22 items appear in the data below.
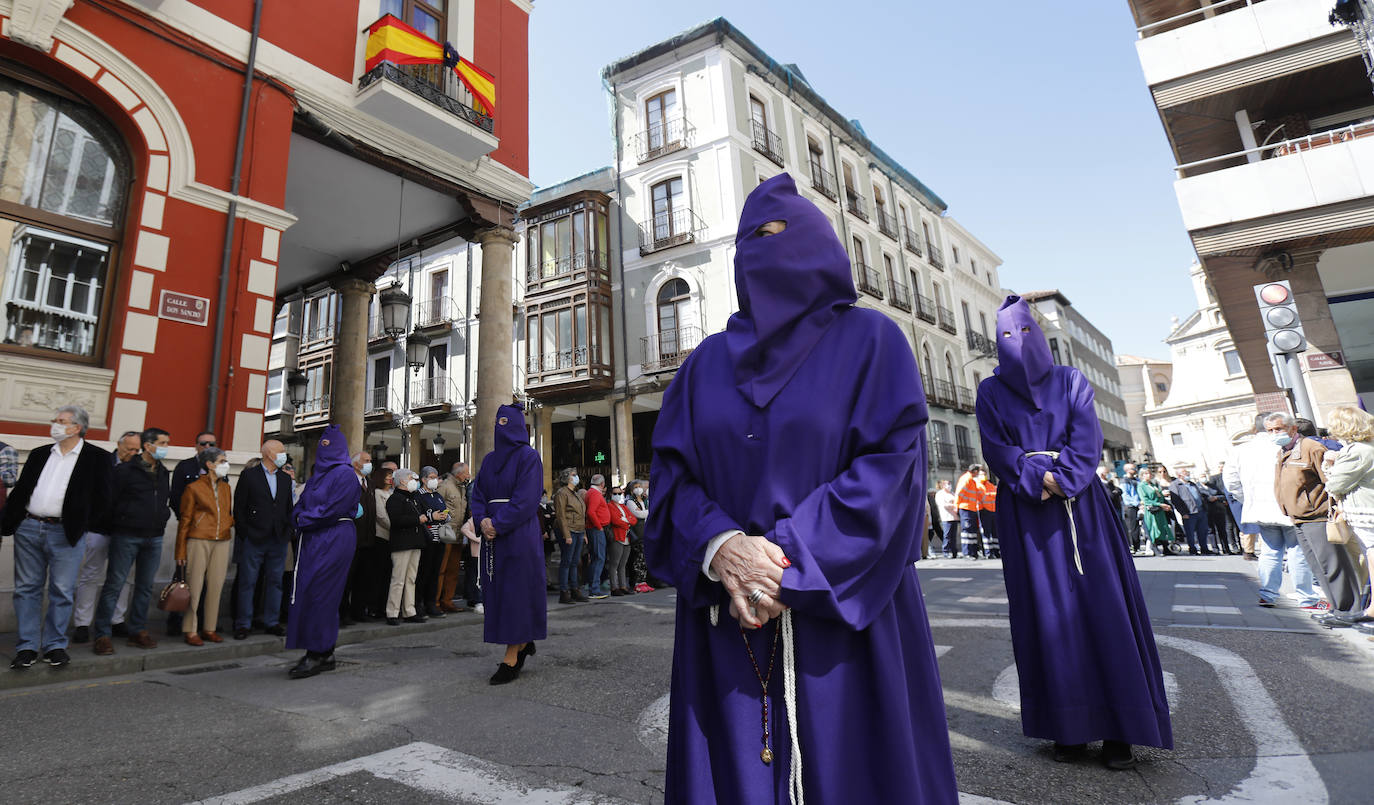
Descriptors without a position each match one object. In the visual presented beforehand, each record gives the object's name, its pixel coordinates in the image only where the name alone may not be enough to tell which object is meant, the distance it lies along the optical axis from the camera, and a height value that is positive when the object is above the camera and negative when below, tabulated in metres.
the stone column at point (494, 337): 11.35 +3.78
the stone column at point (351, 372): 12.99 +3.85
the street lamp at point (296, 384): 14.24 +3.93
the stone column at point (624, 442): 21.80 +3.55
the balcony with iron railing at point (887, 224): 29.85 +13.86
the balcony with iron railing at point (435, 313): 25.70 +9.52
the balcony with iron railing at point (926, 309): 30.62 +10.34
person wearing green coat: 14.09 +0.22
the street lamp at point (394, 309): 10.82 +4.07
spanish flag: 10.07 +7.76
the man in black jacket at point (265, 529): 6.91 +0.47
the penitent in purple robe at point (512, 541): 4.88 +0.15
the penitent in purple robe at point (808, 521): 1.57 +0.06
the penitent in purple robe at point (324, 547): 5.15 +0.19
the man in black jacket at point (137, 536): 5.93 +0.42
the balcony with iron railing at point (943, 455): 27.42 +3.27
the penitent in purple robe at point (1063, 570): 2.85 -0.19
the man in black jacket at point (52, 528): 5.08 +0.46
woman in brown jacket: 6.55 +0.44
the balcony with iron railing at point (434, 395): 24.48 +6.17
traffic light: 7.98 +2.30
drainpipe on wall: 7.88 +4.02
